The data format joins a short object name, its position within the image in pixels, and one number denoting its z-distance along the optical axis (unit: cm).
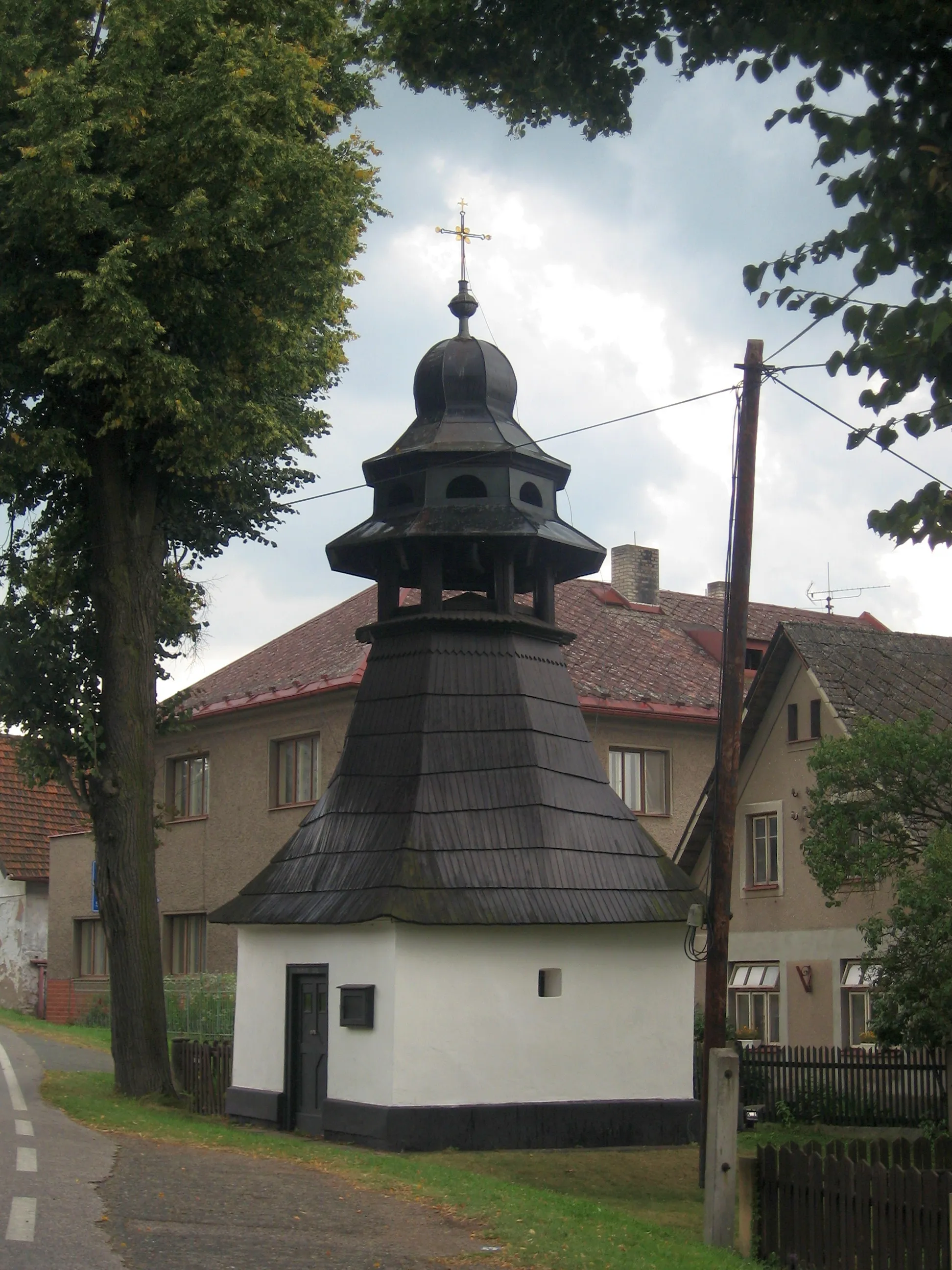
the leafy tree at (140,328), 1886
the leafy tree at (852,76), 777
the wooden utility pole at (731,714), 1645
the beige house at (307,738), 3259
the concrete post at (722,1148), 1220
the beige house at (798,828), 2702
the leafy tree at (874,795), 1817
